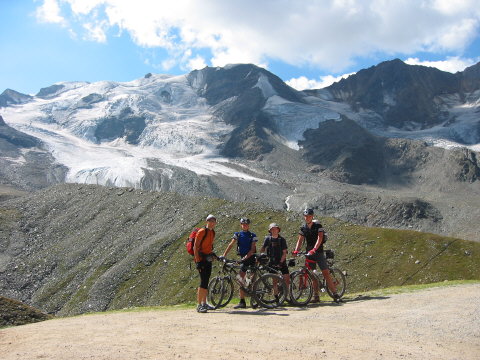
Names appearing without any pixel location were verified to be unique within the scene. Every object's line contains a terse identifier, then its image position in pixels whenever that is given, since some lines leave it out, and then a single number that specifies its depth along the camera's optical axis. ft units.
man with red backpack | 51.26
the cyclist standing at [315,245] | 54.70
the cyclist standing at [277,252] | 55.11
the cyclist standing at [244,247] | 53.78
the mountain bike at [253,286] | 53.36
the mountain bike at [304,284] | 55.30
